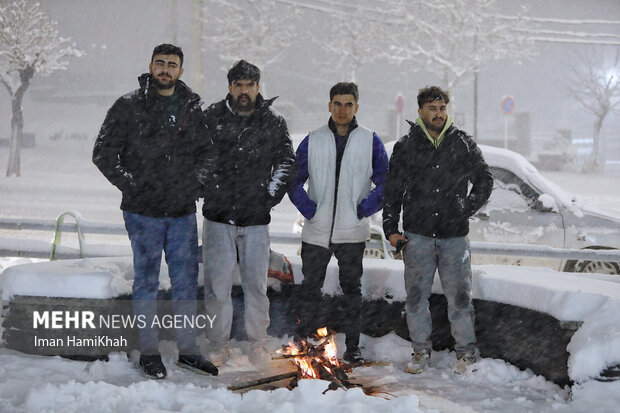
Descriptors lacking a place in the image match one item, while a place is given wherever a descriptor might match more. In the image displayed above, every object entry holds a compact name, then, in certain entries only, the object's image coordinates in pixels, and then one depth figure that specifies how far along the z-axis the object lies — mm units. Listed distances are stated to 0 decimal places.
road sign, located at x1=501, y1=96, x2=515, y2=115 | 22406
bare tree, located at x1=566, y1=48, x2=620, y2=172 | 31562
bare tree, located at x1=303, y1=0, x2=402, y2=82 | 31845
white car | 7941
